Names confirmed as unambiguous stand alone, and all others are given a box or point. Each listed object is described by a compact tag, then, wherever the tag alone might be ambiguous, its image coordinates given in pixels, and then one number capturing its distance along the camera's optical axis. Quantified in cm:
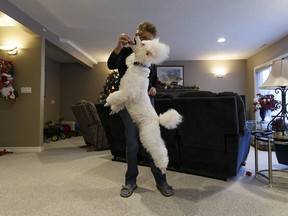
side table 177
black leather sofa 174
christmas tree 468
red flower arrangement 270
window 489
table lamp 192
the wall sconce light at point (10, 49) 353
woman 148
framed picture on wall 620
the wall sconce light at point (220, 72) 611
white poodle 127
